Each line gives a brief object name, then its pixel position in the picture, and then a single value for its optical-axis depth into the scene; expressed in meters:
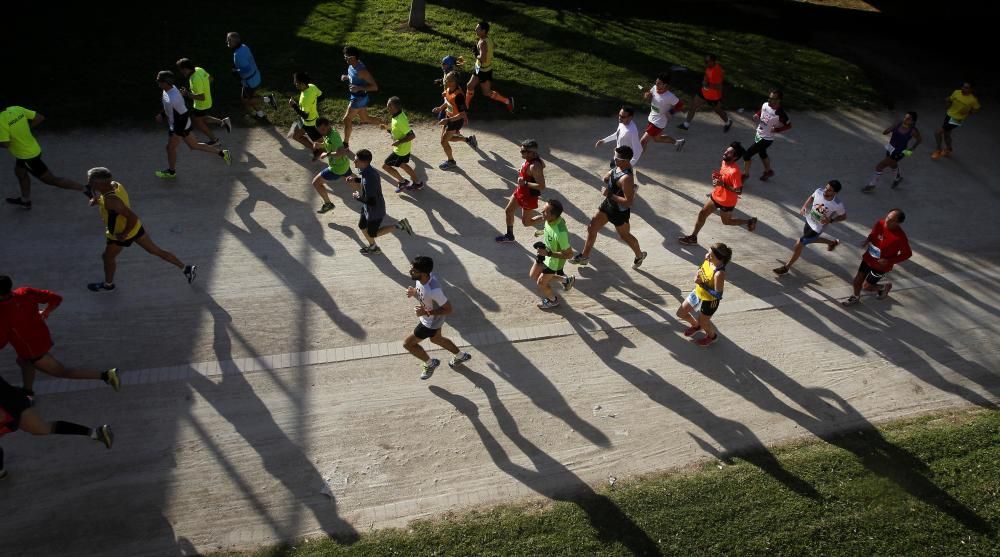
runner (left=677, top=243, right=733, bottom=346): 7.47
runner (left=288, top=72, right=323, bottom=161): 10.62
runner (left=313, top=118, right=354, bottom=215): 9.63
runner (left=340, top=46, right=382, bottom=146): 11.30
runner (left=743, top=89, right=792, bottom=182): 11.02
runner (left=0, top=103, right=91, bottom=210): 9.06
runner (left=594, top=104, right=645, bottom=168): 10.23
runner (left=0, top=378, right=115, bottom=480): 6.00
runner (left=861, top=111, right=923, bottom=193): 11.13
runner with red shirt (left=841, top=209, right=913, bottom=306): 8.54
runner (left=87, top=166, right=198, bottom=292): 7.66
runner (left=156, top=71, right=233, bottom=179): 9.86
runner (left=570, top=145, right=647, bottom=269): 8.73
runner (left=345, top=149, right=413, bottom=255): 8.71
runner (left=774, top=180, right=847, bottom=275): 8.95
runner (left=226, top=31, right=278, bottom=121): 11.56
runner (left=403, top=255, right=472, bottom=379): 6.94
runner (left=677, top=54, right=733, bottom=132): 12.69
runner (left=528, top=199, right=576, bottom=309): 8.02
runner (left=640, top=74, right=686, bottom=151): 11.34
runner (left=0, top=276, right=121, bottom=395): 6.51
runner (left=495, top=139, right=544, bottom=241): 9.22
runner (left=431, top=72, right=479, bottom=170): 11.01
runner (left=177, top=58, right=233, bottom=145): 10.66
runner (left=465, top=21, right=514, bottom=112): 12.65
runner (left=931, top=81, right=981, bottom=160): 12.55
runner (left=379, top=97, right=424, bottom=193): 9.99
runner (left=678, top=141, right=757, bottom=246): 9.16
